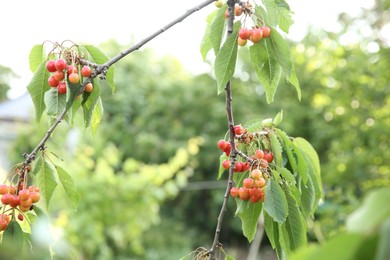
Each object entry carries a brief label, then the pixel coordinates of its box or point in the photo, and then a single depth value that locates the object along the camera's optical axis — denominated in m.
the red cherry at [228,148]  1.37
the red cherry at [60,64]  1.29
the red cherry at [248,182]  1.28
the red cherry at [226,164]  1.37
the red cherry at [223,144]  1.37
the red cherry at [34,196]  1.31
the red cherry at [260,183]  1.27
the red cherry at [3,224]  1.29
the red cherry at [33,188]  1.33
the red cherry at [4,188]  1.30
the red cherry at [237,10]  1.37
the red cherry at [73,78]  1.28
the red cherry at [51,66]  1.30
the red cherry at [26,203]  1.30
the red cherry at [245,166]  1.33
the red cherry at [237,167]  1.34
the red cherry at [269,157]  1.33
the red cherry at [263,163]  1.29
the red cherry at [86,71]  1.31
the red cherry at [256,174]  1.27
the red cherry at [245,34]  1.30
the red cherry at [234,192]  1.30
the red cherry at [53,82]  1.30
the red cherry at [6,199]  1.29
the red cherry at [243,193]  1.29
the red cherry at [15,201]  1.30
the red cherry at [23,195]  1.29
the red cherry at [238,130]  1.36
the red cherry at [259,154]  1.32
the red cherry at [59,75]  1.29
